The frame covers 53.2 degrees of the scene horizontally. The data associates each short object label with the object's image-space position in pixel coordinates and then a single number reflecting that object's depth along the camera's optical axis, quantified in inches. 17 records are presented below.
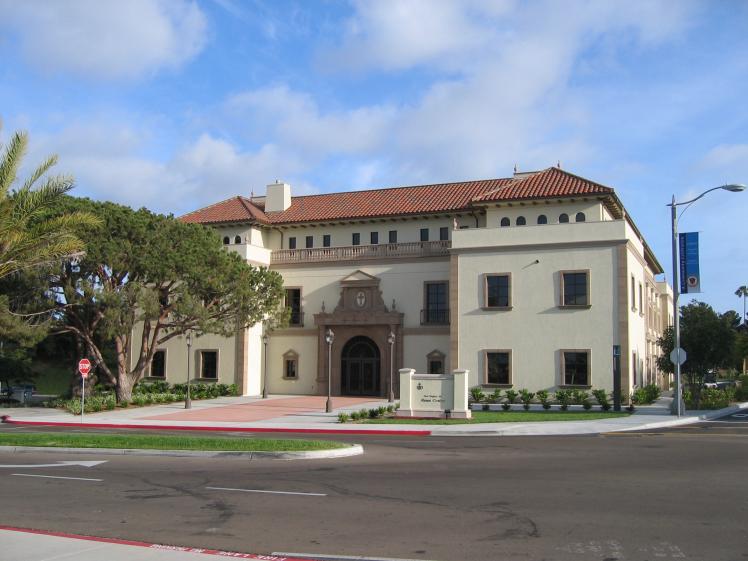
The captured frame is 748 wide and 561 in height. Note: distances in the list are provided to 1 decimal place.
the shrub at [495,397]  1434.5
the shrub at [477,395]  1465.3
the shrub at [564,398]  1316.4
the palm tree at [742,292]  5206.7
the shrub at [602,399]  1286.9
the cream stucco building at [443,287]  1465.3
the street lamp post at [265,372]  1686.8
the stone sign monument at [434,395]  1141.1
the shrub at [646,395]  1416.1
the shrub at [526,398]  1360.7
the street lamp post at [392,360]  1514.5
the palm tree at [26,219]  768.3
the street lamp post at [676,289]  1155.3
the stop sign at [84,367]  1207.6
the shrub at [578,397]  1351.9
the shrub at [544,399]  1343.5
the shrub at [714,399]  1443.5
